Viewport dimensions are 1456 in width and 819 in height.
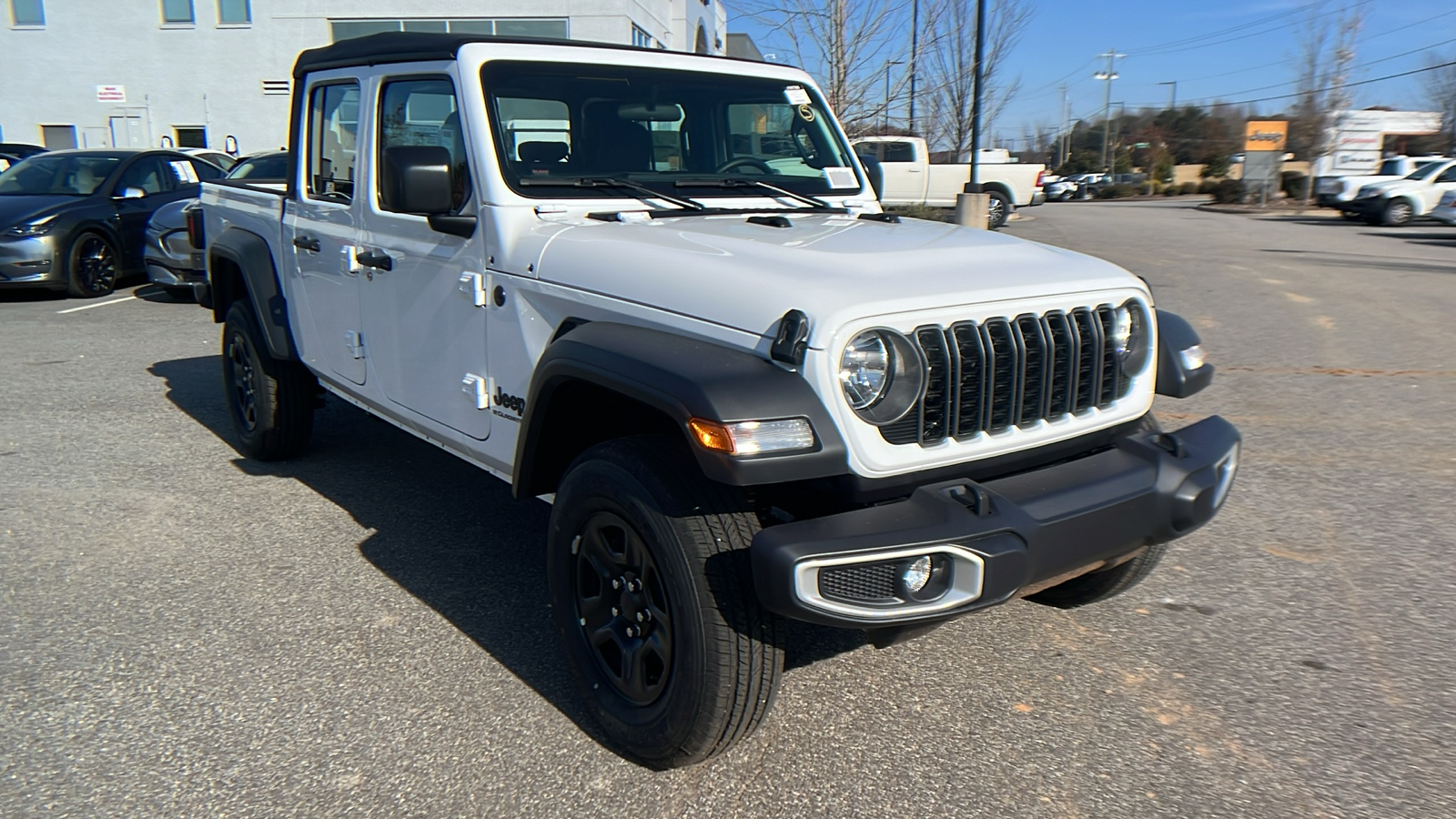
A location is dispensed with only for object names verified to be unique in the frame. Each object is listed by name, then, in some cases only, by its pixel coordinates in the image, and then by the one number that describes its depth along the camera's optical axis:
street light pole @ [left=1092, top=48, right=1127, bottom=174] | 75.38
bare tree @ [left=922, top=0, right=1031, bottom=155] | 18.91
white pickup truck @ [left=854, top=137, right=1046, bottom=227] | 23.06
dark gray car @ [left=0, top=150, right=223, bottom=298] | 11.37
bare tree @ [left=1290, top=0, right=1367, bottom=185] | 35.41
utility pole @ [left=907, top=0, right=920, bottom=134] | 14.97
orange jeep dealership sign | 36.28
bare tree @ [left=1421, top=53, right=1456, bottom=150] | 57.94
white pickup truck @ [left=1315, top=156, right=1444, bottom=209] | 27.86
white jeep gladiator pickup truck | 2.49
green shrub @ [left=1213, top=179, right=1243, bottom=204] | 38.38
